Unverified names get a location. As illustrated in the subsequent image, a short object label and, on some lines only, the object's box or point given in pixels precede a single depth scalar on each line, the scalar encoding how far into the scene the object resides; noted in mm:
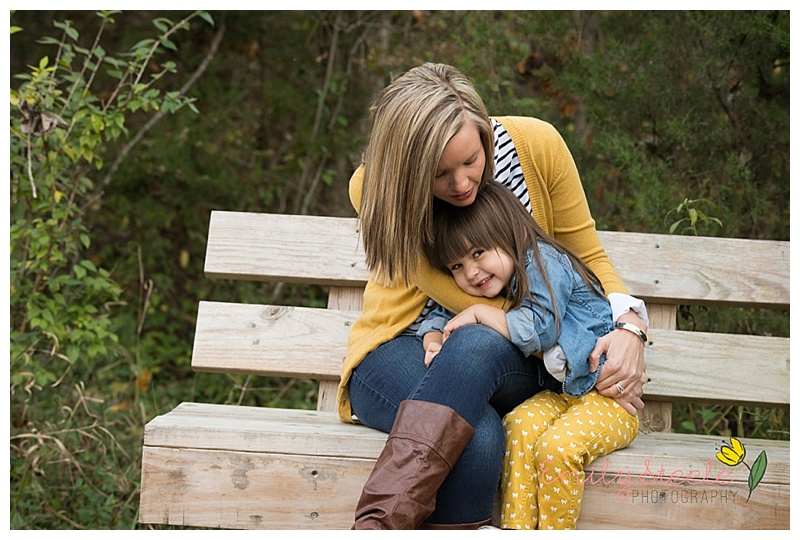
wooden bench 1862
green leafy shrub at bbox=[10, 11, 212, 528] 2787
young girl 1823
